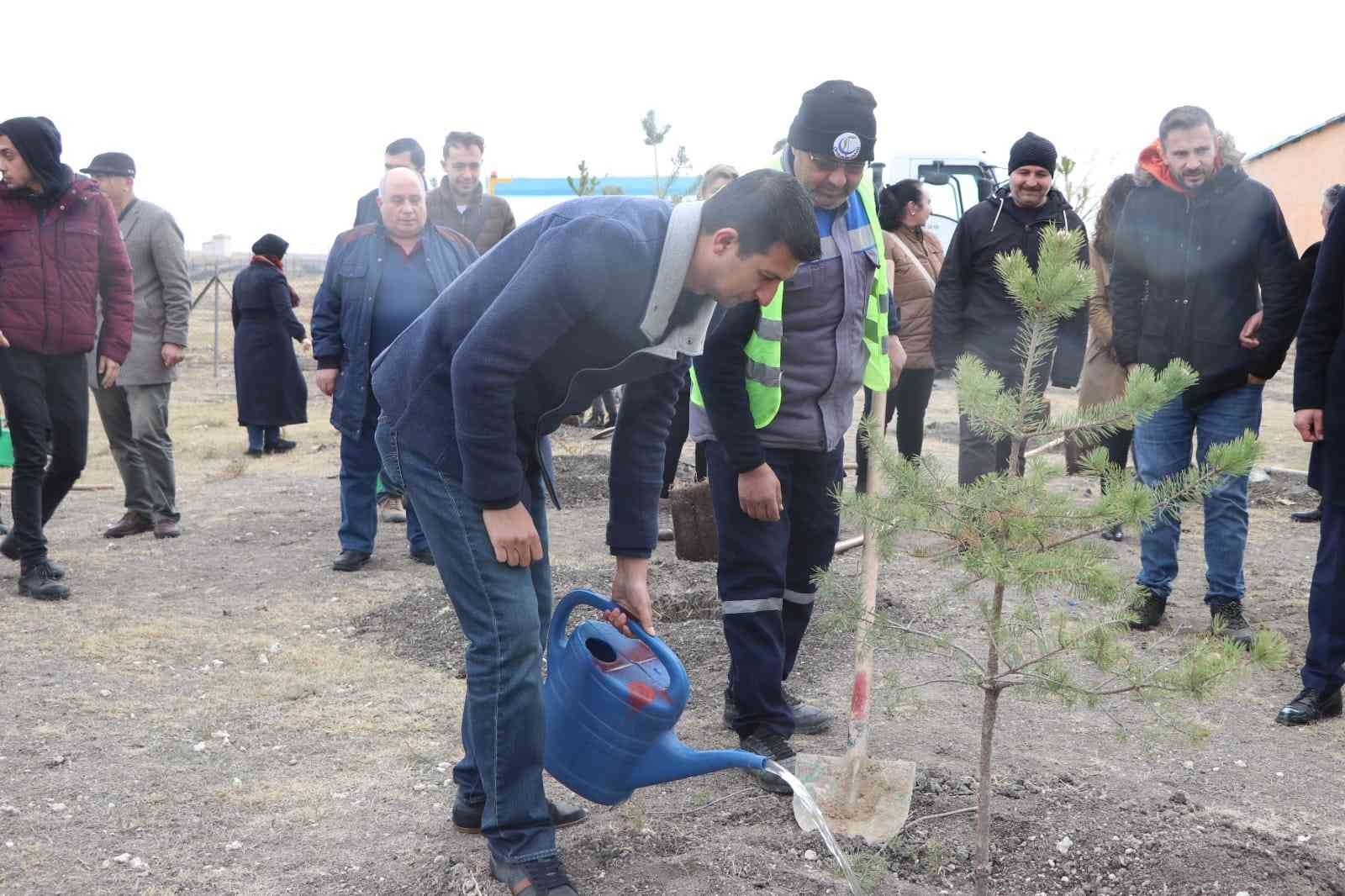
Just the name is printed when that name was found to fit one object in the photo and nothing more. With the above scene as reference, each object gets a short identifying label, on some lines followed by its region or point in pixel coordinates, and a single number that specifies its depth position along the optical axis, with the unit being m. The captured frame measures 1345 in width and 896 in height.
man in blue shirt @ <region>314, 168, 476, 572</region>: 5.29
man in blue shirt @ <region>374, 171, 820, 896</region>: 2.29
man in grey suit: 6.23
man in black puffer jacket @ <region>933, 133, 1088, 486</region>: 5.17
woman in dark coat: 9.22
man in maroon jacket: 5.06
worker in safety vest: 3.18
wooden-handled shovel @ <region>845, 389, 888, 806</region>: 3.12
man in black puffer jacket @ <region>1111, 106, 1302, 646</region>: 4.23
